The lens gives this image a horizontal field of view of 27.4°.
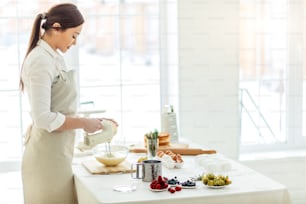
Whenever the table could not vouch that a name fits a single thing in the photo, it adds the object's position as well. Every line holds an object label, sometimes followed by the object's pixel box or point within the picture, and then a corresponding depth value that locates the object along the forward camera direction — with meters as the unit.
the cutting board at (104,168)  2.96
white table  2.51
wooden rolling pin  3.32
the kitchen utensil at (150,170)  2.75
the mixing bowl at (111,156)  3.03
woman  2.88
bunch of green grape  2.61
